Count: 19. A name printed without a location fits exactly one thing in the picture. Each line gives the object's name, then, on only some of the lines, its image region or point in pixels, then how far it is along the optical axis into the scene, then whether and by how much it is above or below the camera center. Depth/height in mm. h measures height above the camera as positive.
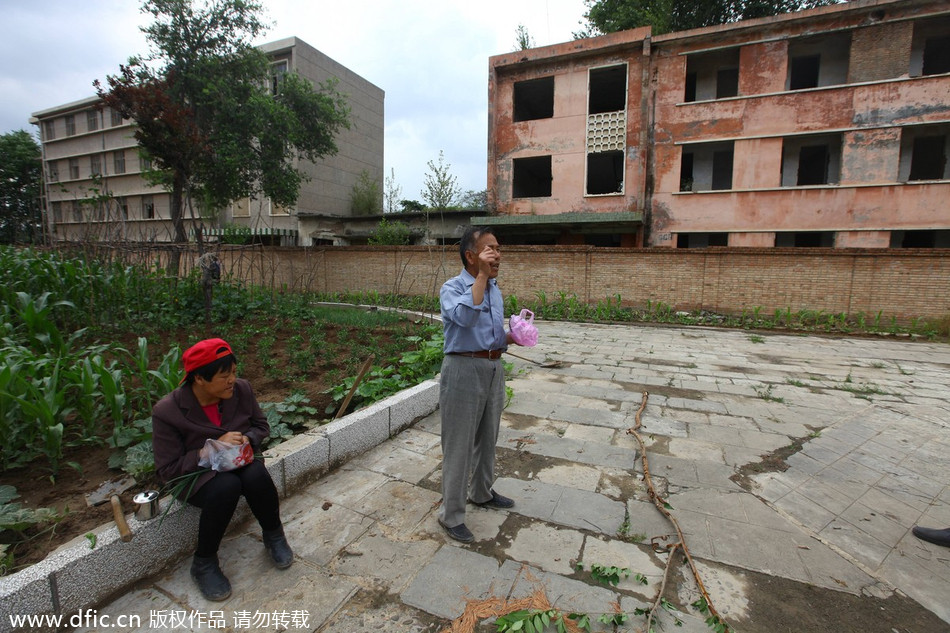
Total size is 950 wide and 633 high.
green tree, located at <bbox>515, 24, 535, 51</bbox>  19812 +9832
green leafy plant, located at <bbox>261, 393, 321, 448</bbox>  3256 -1238
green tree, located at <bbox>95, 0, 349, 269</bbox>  13258 +4823
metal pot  2070 -1142
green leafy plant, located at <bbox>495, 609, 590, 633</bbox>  1791 -1449
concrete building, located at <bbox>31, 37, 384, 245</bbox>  20781 +6194
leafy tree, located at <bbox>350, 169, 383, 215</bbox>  23969 +3425
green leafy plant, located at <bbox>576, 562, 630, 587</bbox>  2098 -1464
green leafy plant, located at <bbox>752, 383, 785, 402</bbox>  4875 -1426
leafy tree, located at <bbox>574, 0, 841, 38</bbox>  17547 +10428
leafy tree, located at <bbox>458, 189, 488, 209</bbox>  22078 +3372
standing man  2354 -602
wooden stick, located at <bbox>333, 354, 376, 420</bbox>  3481 -1045
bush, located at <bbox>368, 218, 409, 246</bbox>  17547 +1085
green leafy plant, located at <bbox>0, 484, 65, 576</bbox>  2012 -1237
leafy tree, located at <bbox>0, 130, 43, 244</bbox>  25688 +5164
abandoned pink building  13055 +4334
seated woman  2062 -929
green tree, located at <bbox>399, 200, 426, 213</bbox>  24173 +3093
